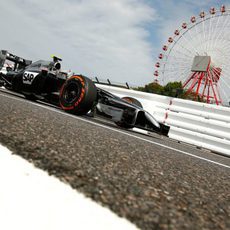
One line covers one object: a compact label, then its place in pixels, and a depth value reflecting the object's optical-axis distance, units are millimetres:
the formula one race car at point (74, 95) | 4839
